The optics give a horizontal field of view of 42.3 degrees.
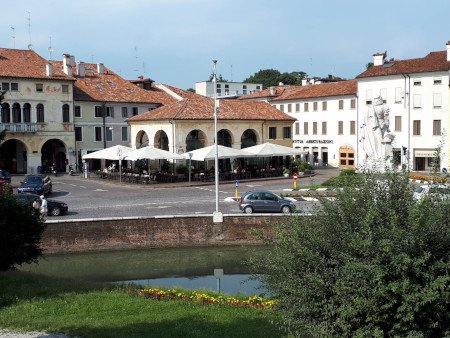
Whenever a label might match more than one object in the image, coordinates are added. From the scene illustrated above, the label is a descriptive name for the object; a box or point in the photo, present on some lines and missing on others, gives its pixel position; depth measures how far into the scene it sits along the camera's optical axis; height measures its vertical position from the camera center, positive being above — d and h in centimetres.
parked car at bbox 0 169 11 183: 4222 -152
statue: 2691 +99
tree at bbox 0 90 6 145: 1361 +52
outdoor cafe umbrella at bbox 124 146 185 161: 4569 -7
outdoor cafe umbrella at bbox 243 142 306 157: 5017 +18
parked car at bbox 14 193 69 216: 3062 -271
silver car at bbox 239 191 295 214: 3131 -274
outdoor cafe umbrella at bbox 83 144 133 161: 4804 +10
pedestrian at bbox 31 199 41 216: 2777 -235
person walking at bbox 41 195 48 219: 2878 -256
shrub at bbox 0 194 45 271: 1822 -245
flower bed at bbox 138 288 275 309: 1550 -400
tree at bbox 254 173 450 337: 828 -171
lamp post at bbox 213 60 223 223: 2812 -310
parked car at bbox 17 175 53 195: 3753 -195
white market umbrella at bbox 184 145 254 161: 4569 -4
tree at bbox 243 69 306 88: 12575 +1705
